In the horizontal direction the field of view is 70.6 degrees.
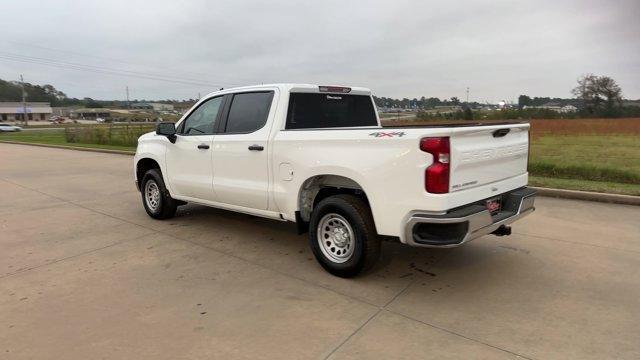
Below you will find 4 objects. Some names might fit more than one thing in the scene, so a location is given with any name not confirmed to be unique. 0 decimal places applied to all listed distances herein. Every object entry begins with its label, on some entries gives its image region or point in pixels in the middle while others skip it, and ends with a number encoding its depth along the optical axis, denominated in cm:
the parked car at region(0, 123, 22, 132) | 6268
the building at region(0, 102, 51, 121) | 11312
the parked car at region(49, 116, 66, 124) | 10305
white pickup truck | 368
